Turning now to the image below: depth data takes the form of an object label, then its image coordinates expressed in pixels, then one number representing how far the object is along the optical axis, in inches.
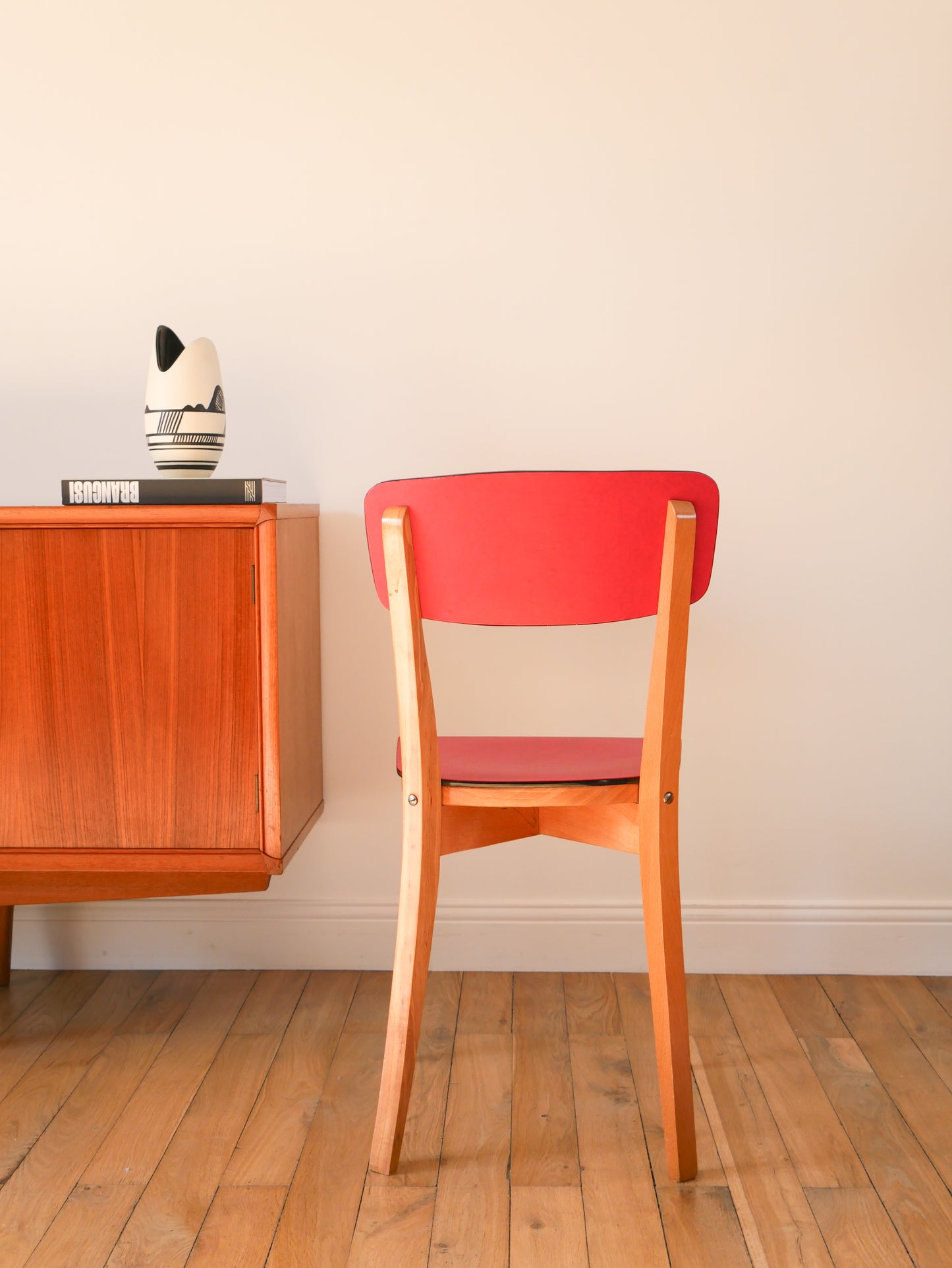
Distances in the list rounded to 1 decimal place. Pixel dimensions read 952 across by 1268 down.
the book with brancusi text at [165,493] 62.4
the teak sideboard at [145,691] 62.1
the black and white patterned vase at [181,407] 66.2
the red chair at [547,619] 48.6
